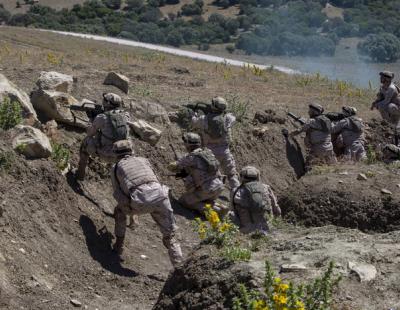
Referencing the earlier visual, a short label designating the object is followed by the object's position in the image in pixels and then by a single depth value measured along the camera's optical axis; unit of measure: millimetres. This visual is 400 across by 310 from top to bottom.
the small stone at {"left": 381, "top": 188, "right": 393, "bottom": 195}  12492
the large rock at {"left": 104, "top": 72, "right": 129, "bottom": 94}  15938
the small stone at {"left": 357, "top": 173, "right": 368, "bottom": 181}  12953
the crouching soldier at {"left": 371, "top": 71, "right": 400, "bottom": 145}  18016
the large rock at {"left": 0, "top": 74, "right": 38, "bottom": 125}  11850
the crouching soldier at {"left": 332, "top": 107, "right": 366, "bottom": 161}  16562
